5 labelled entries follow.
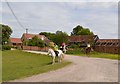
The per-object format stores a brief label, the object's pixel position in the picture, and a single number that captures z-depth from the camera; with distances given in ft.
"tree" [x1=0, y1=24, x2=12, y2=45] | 299.46
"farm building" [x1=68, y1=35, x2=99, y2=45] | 346.74
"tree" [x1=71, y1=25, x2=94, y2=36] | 432.66
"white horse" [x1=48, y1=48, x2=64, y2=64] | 82.94
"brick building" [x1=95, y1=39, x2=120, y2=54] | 268.93
